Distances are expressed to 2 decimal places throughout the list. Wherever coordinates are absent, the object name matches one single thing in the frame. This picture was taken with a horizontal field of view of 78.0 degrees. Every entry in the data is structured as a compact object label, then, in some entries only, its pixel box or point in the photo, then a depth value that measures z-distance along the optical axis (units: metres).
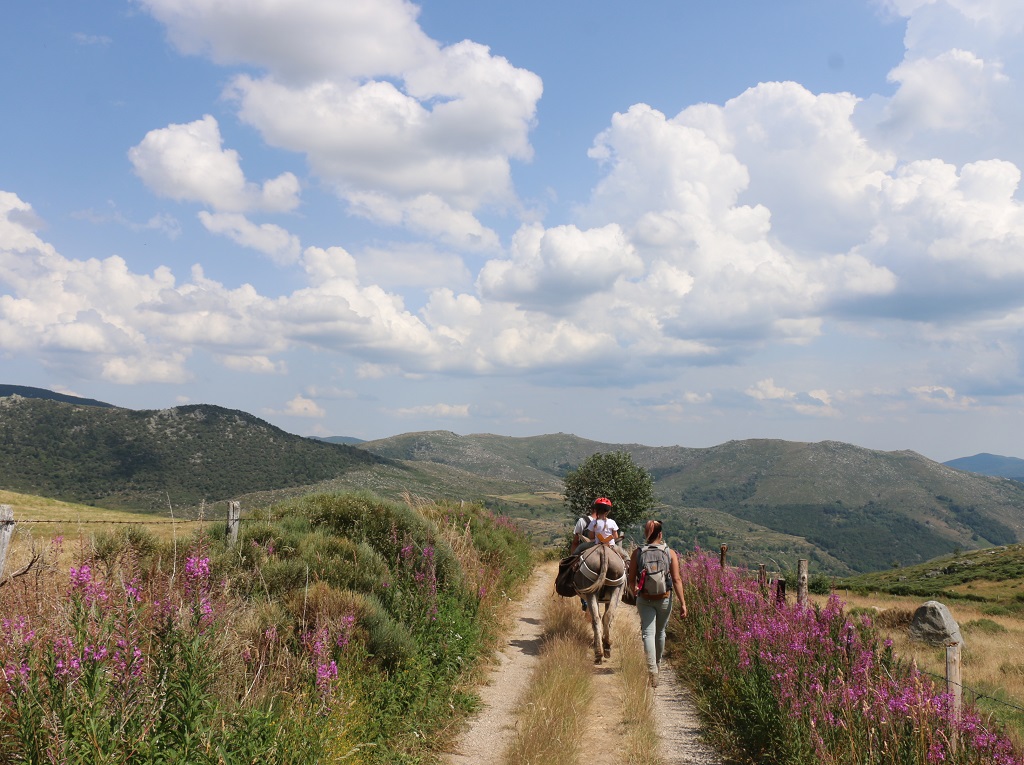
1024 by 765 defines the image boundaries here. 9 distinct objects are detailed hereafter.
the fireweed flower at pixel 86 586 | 3.84
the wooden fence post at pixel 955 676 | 5.19
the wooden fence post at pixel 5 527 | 5.85
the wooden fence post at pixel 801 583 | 9.03
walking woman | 8.56
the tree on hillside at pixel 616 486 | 48.38
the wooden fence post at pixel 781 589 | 9.70
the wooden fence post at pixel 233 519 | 9.48
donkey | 9.31
